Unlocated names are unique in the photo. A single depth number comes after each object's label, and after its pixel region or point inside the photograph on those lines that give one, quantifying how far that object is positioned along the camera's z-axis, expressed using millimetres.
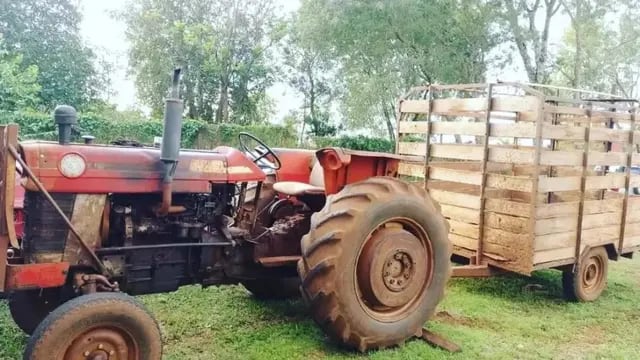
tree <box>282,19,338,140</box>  23594
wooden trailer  4492
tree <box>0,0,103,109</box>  17594
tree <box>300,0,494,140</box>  17578
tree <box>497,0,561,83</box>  17750
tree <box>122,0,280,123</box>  20781
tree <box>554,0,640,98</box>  18172
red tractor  2590
